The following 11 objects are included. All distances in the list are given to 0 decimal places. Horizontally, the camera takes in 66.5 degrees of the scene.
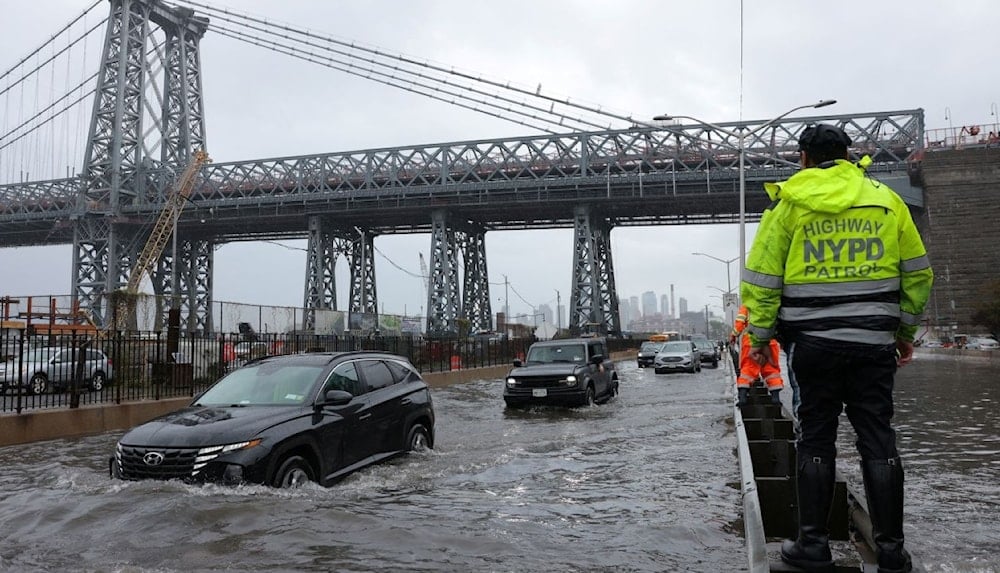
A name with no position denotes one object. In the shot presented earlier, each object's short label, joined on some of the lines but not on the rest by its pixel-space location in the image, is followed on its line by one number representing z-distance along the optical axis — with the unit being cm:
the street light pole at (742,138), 2659
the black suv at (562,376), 1641
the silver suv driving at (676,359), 3253
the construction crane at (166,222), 6888
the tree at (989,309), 4774
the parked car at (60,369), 1370
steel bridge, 6231
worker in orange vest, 838
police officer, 348
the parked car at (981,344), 5012
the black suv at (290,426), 653
